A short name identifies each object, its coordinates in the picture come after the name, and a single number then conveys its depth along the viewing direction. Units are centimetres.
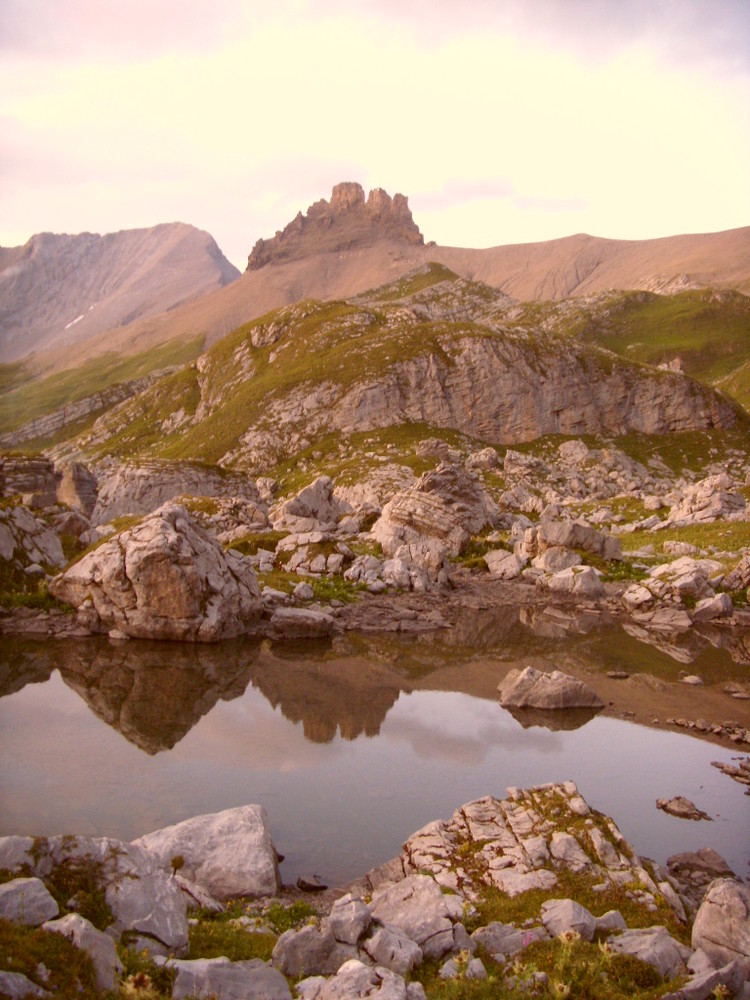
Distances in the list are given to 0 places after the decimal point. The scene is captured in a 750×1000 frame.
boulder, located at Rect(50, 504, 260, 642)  3856
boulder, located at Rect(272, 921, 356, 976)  1215
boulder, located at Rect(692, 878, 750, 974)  1317
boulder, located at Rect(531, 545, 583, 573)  5578
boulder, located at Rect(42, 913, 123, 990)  1012
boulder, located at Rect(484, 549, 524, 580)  5653
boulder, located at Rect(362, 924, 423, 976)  1238
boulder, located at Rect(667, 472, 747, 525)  6706
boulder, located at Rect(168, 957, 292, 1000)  1064
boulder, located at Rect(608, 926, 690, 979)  1267
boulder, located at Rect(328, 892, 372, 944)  1289
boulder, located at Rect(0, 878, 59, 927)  1066
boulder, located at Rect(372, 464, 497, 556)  5978
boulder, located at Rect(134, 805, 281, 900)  1728
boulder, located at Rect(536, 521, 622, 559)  5728
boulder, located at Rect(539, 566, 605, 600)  5053
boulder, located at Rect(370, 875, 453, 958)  1354
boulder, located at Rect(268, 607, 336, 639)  4100
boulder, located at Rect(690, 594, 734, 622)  4588
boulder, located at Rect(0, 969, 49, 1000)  909
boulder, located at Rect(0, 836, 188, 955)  1206
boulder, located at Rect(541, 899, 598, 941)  1380
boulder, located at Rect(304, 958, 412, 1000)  1084
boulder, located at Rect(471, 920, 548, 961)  1349
